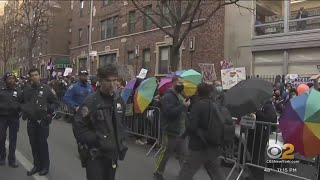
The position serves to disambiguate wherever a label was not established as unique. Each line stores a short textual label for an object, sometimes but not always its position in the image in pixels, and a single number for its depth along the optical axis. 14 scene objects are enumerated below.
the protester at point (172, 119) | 4.36
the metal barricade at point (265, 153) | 4.30
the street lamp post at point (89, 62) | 18.91
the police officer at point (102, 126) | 2.68
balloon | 4.92
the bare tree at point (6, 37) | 28.47
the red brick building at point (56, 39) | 28.07
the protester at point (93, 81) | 8.20
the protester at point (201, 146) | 3.52
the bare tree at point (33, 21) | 20.85
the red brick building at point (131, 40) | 14.25
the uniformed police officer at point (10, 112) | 5.00
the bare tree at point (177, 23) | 9.60
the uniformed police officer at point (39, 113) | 4.46
